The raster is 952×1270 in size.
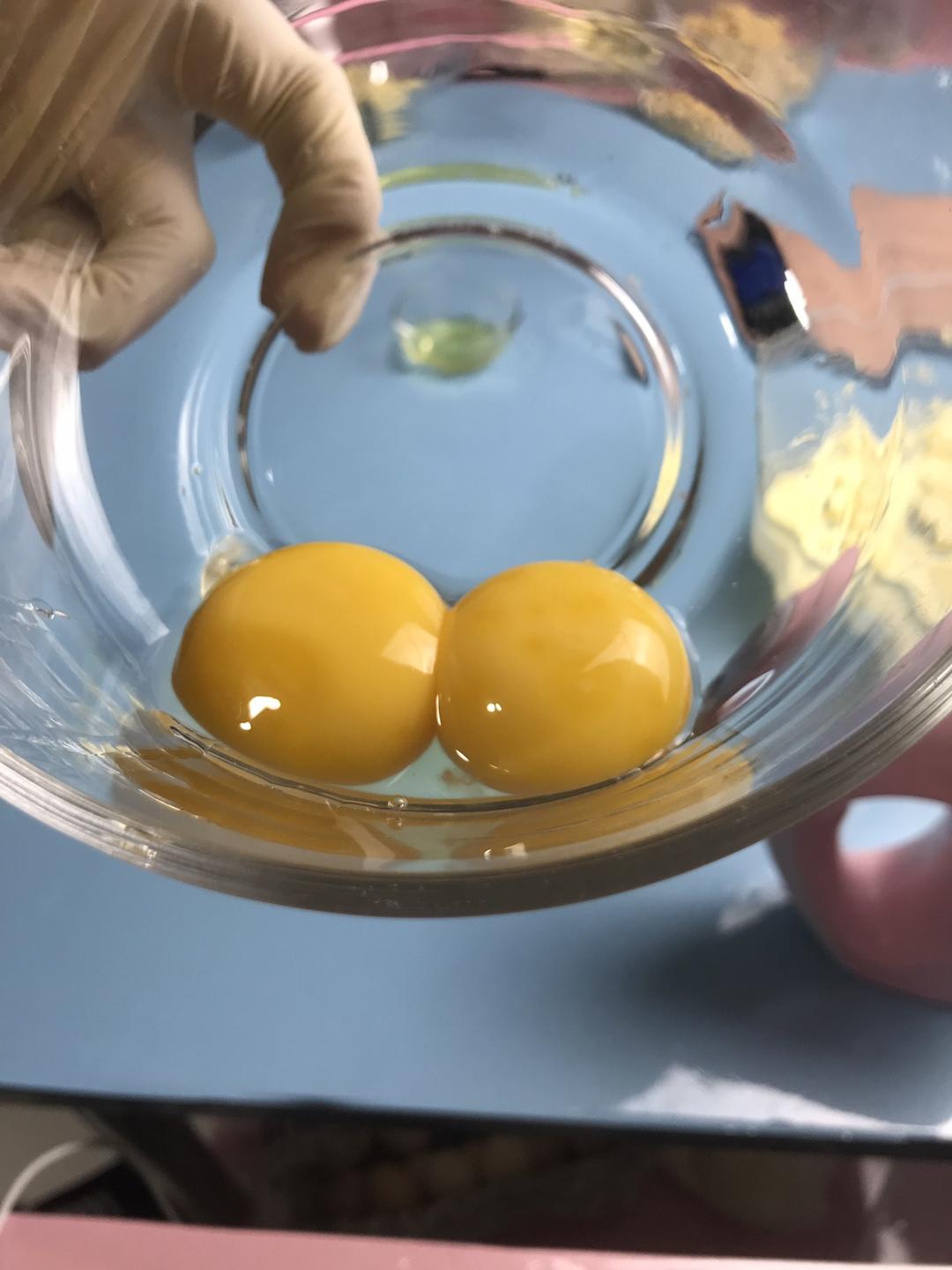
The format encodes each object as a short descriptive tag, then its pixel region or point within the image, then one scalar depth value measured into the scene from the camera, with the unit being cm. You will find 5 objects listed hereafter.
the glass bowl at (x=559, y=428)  15
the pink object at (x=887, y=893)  17
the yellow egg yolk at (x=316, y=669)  16
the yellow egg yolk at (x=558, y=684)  15
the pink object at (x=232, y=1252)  18
